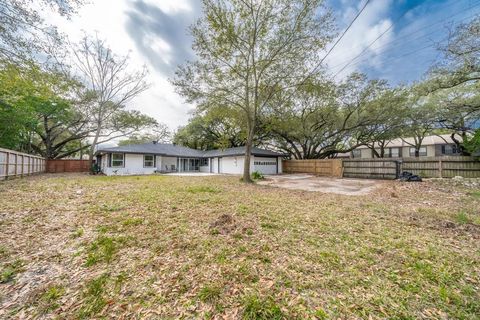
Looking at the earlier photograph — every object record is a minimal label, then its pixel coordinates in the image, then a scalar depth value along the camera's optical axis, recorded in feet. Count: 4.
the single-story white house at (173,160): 56.54
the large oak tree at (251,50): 30.01
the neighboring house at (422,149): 78.84
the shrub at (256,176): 43.65
